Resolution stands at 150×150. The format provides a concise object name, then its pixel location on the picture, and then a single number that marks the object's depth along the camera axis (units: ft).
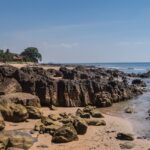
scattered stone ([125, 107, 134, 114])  58.11
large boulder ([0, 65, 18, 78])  66.39
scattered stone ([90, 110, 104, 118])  50.46
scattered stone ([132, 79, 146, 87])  117.13
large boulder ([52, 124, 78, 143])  34.76
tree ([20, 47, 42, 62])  294.48
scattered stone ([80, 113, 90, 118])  48.44
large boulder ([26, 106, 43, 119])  44.89
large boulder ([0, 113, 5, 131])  36.69
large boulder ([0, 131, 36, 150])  31.04
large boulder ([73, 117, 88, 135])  38.76
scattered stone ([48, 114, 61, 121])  44.06
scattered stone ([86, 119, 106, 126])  44.26
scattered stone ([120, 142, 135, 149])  34.14
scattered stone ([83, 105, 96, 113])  52.07
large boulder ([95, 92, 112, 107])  63.96
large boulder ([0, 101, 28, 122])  42.23
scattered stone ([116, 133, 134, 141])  37.45
